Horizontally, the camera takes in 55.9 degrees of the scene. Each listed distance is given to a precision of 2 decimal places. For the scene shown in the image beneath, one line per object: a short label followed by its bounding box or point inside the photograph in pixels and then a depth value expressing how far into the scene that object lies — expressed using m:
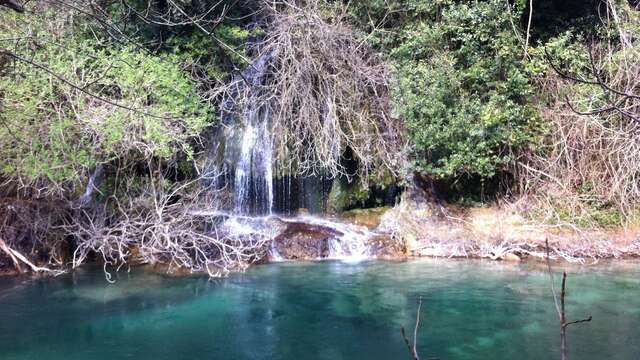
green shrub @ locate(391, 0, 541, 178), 10.13
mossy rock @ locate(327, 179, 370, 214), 11.30
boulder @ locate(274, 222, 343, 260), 9.88
